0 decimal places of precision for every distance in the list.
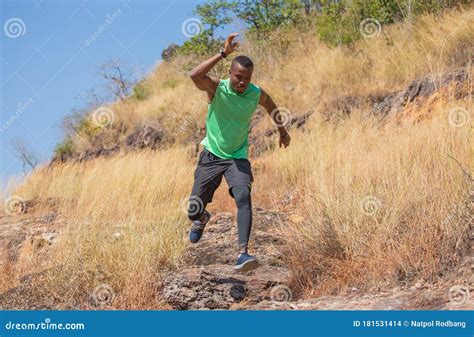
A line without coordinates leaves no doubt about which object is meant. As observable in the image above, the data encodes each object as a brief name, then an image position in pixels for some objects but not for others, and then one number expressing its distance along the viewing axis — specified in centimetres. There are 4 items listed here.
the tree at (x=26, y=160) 1847
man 552
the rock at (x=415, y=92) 1068
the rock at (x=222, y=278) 552
